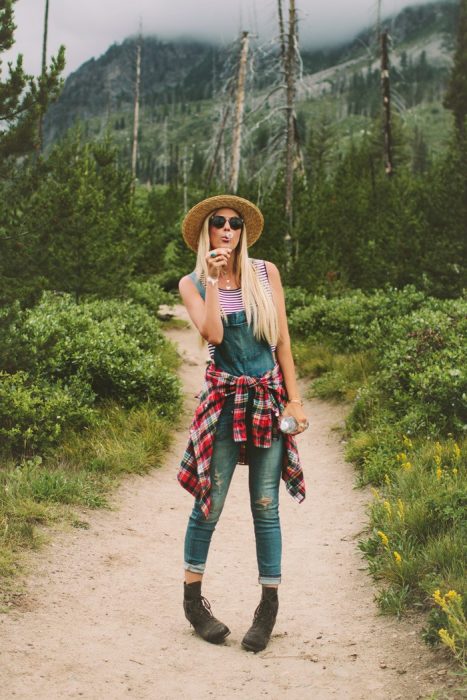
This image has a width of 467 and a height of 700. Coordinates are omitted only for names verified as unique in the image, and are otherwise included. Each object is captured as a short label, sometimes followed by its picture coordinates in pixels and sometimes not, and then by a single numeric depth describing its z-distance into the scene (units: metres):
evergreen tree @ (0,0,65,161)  6.02
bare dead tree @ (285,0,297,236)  16.70
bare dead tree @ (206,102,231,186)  22.99
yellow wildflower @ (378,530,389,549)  4.43
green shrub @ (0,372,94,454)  6.54
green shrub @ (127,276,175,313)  15.76
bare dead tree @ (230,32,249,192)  20.38
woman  3.54
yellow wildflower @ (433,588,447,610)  3.30
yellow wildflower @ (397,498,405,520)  4.77
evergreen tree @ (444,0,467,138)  30.70
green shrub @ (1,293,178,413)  8.06
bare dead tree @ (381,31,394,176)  21.91
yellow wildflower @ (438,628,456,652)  3.09
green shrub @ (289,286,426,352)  11.12
